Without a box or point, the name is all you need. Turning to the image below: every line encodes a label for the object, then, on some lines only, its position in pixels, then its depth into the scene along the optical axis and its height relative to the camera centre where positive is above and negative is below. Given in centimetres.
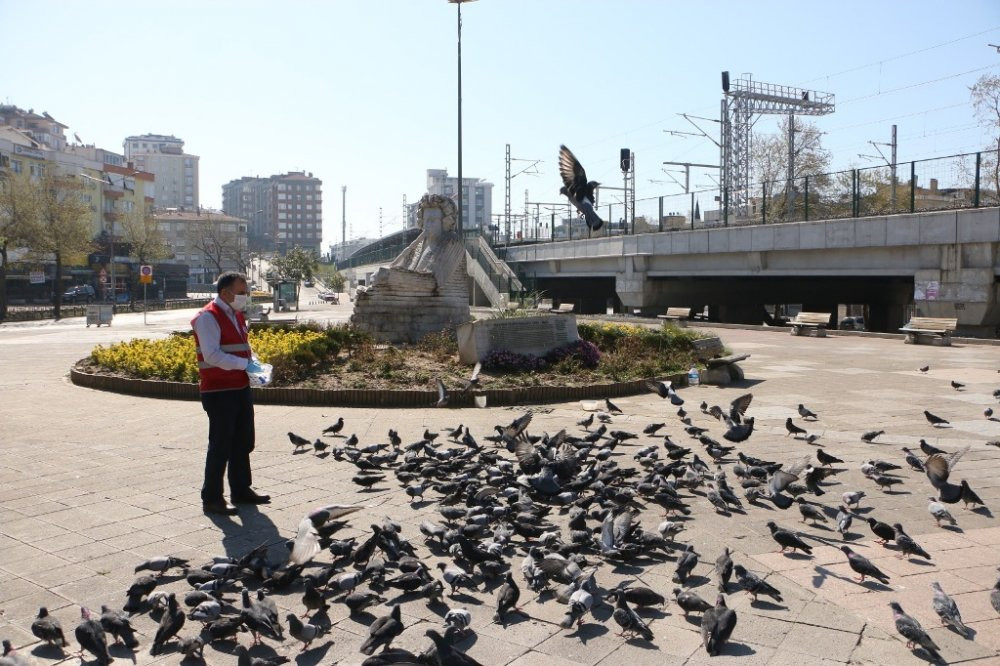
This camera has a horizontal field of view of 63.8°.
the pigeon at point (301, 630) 393 -160
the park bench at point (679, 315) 3054 -46
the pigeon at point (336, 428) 893 -140
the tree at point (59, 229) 4097 +394
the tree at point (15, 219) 3856 +415
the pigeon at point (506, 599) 428 -158
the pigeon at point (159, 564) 470 -153
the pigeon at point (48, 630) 387 -158
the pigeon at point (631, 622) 406 -161
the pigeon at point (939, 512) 589 -154
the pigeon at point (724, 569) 461 -154
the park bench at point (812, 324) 2525 -66
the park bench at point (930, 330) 2100 -71
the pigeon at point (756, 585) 445 -156
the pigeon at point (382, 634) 385 -159
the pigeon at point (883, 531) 535 -152
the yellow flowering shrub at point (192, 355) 1242 -85
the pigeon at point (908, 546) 511 -155
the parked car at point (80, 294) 6358 +72
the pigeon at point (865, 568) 470 -155
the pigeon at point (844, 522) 566 -155
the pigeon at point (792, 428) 895 -140
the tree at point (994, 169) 2243 +377
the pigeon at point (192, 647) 381 -164
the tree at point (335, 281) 9081 +256
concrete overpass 2256 +134
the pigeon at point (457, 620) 405 -160
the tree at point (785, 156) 4606 +866
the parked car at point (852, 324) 4542 -121
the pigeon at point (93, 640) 373 -157
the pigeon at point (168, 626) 391 -158
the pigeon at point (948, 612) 407 -160
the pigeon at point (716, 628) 391 -160
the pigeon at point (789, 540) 517 -153
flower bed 1230 -98
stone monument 1706 +7
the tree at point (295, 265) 7488 +359
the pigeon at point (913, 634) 382 -159
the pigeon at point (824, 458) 730 -141
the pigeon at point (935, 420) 961 -140
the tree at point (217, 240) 8244 +696
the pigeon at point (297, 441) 830 -142
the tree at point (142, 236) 6450 +540
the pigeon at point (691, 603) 425 -159
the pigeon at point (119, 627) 394 -159
